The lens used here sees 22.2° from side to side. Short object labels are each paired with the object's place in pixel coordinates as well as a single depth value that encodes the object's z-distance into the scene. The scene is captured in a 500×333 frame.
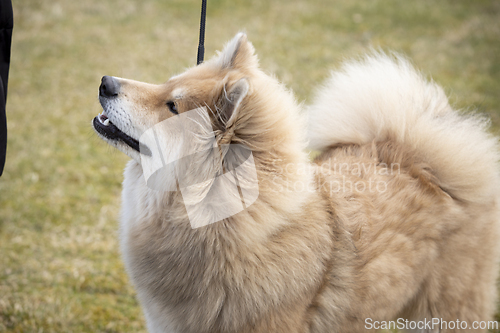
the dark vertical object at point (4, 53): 1.91
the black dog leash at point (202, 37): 2.03
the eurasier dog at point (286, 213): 1.87
